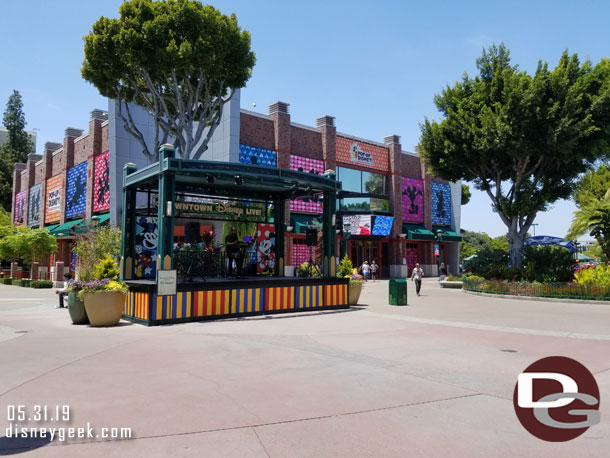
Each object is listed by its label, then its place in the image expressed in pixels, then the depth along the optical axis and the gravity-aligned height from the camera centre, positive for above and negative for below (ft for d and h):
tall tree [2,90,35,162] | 209.56 +59.84
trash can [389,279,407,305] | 58.65 -4.12
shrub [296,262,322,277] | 58.13 -1.28
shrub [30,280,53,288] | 100.94 -5.48
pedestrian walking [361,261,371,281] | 109.60 -1.86
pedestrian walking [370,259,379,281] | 125.49 -2.36
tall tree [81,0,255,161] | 64.95 +29.44
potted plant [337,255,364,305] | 56.90 -2.42
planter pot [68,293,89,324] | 41.78 -4.61
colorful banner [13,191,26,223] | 165.99 +18.84
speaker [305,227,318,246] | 54.48 +2.72
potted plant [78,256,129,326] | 39.93 -3.54
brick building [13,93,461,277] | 105.19 +22.46
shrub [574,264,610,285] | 62.28 -1.92
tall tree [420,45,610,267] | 69.87 +20.26
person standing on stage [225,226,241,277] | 52.60 +1.55
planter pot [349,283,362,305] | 57.10 -3.95
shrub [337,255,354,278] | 57.06 -1.10
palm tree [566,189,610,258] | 75.31 +6.40
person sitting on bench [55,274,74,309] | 57.67 -4.86
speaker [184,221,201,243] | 58.03 +3.31
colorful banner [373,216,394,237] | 127.95 +9.82
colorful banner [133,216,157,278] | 56.65 +1.67
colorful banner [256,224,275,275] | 92.07 +3.01
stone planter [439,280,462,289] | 95.55 -4.80
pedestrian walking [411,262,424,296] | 74.38 -2.65
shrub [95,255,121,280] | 42.17 -1.00
